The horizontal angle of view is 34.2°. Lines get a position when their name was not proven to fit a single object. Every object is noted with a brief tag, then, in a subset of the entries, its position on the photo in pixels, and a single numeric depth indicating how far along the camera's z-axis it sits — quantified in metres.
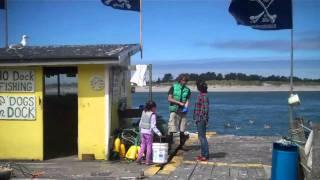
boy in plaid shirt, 12.30
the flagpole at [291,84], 11.06
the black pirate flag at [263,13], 11.79
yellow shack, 12.56
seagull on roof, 14.84
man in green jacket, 13.57
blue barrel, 9.44
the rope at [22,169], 10.80
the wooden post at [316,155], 8.80
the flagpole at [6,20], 17.19
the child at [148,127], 12.05
